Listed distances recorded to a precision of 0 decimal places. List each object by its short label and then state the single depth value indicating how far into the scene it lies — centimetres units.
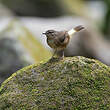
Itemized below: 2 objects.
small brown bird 1540
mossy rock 1252
